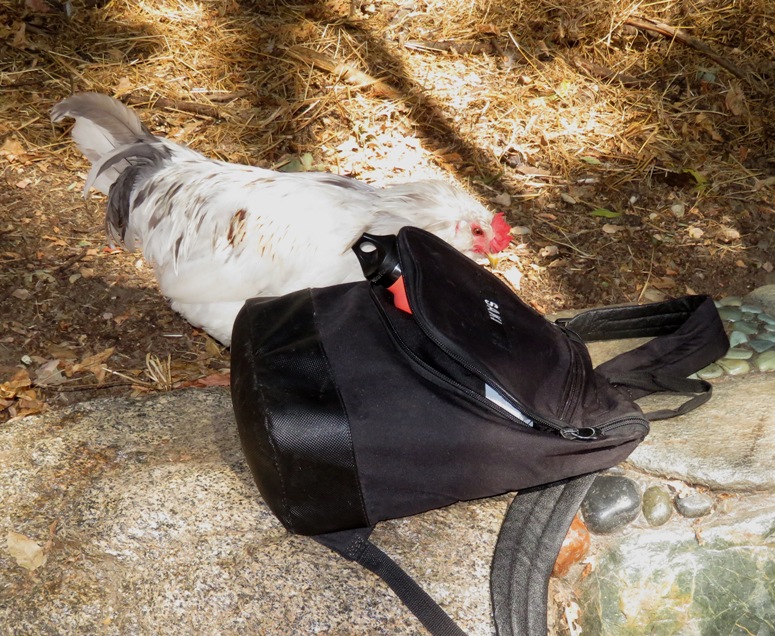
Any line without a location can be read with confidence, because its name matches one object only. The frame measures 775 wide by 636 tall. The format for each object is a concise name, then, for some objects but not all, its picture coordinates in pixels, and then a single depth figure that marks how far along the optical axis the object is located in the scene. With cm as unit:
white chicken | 281
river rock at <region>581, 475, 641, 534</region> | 202
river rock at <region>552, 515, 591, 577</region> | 196
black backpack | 174
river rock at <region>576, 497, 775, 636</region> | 202
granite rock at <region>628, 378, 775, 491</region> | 204
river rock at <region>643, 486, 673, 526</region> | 204
